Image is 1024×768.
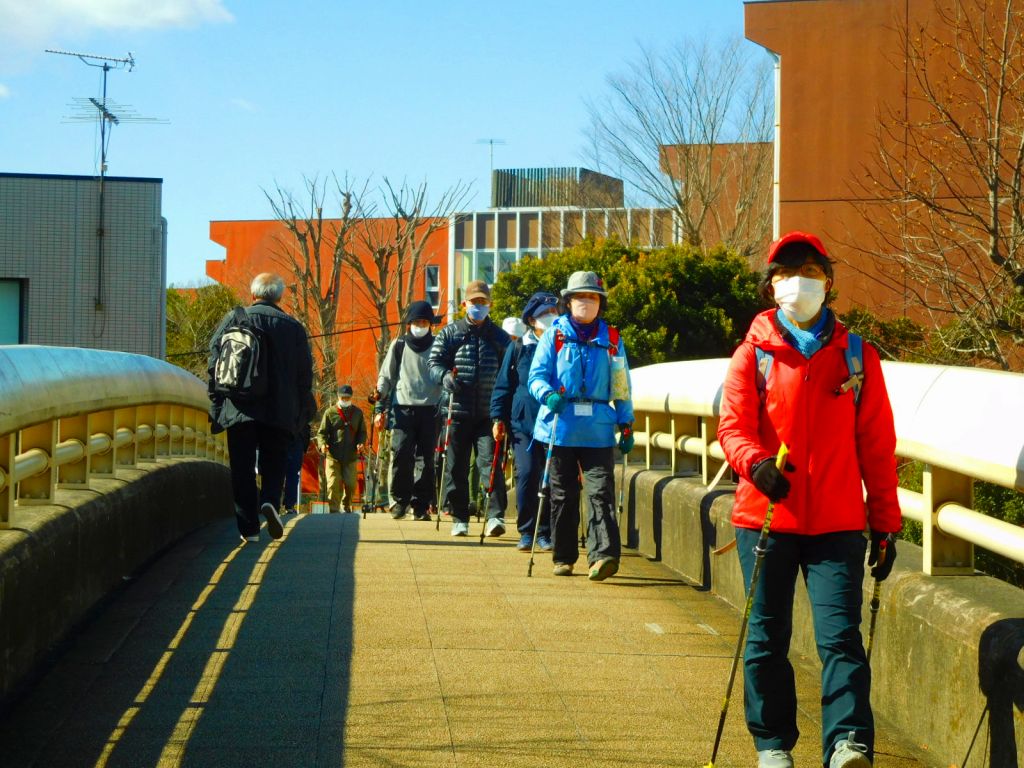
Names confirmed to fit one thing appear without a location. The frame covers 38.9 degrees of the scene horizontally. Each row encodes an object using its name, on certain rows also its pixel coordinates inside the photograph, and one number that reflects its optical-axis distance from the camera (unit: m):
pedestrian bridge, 4.79
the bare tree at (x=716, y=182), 40.53
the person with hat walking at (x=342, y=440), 21.97
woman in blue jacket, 8.89
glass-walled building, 88.75
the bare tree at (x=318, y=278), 47.56
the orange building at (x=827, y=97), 28.84
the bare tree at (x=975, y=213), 9.80
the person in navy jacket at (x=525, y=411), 10.54
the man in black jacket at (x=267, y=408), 10.01
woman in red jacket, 4.66
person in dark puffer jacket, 12.02
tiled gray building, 31.70
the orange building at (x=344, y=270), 52.97
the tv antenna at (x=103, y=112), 33.12
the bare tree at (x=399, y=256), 44.59
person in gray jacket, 13.15
